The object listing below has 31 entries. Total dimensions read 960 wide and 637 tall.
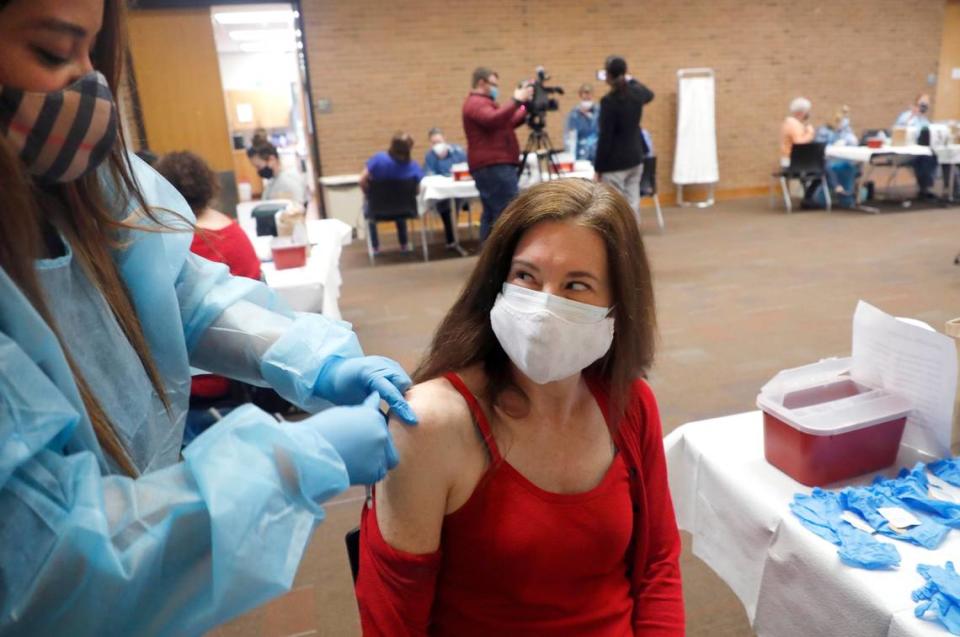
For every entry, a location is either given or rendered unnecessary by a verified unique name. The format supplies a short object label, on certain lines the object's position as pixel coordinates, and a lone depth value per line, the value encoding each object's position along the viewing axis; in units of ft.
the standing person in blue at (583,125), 25.08
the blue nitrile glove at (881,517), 3.26
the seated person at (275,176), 16.92
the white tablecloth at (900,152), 22.20
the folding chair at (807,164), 23.38
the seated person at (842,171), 25.12
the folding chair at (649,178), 22.25
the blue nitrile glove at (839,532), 3.10
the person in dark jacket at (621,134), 17.08
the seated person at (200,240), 7.33
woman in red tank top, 3.19
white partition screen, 26.74
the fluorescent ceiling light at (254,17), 26.10
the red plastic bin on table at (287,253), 9.99
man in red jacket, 15.98
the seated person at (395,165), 19.16
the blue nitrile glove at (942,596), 2.75
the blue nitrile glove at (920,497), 3.43
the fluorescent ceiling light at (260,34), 32.21
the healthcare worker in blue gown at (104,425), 1.70
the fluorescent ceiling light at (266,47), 37.64
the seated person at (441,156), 23.12
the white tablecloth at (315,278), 9.31
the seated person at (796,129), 24.41
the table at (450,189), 19.48
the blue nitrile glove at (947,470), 3.71
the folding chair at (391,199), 19.58
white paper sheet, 3.67
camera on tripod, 16.28
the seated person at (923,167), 25.23
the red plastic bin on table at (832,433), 3.73
